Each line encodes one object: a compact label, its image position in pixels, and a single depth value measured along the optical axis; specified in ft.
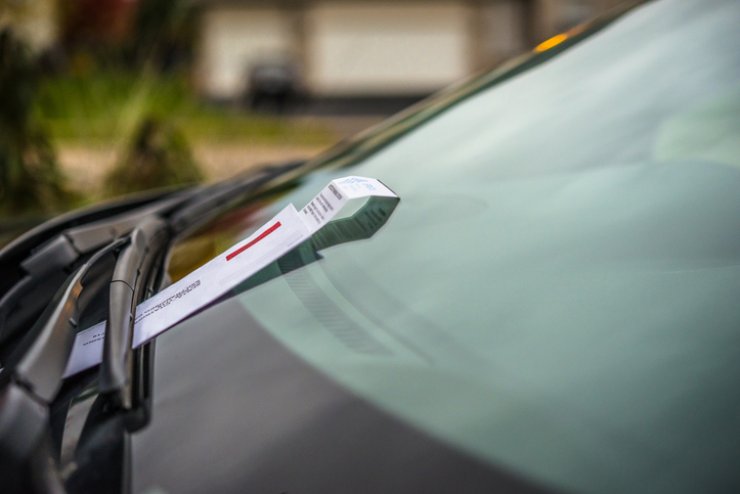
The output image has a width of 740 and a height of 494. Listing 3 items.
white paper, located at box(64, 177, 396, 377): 2.84
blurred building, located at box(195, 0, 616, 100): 69.67
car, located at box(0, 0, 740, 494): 2.27
